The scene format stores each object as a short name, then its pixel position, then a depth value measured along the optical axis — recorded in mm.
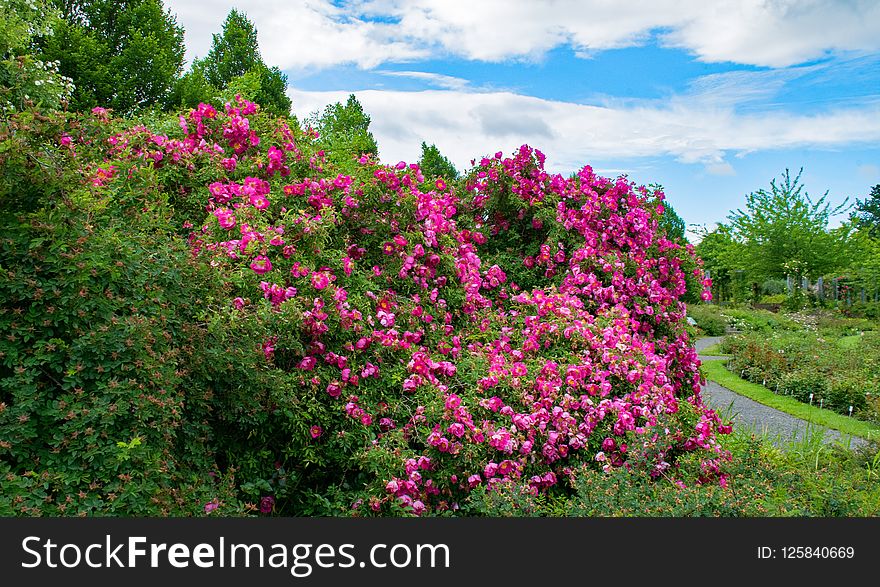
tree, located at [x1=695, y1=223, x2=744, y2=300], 27438
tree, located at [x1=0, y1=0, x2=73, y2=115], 11844
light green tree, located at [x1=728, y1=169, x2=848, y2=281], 24359
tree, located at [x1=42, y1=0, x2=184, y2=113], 18297
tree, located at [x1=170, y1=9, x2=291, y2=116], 22656
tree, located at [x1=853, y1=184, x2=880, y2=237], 48719
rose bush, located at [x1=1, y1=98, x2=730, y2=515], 3654
